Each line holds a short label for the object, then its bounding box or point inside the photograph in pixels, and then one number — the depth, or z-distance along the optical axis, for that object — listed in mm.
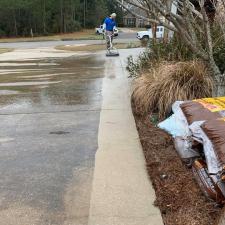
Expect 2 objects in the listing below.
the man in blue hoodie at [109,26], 10768
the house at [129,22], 49525
